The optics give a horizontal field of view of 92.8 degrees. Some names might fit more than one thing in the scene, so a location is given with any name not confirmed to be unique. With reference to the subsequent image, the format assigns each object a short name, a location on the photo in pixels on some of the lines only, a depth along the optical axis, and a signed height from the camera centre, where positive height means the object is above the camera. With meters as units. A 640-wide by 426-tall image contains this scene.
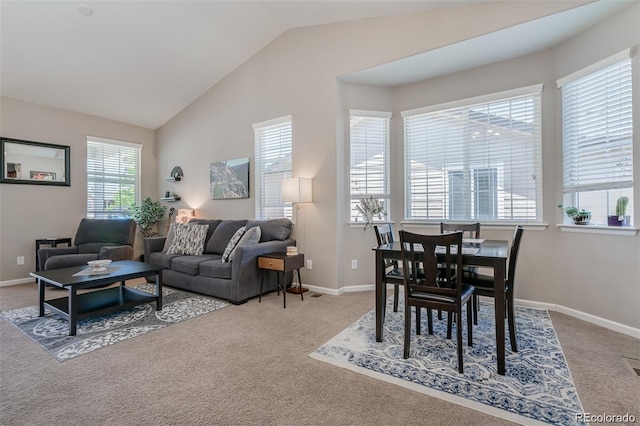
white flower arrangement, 4.16 +0.04
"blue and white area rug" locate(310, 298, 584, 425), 1.74 -1.10
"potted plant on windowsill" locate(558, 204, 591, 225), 3.06 -0.05
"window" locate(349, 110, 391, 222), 4.30 +0.76
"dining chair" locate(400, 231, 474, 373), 2.09 -0.55
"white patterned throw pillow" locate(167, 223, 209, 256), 4.52 -0.41
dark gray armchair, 4.20 -0.51
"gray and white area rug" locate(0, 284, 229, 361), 2.51 -1.07
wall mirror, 4.56 +0.80
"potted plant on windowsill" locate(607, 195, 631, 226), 2.76 -0.04
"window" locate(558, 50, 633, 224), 2.76 +0.72
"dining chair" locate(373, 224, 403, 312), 2.72 -0.57
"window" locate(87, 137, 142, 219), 5.49 +0.68
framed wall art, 5.02 +0.57
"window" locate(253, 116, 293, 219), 4.64 +0.75
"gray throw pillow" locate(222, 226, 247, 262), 3.86 -0.40
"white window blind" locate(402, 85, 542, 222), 3.50 +0.66
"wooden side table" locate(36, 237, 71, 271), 4.69 -0.44
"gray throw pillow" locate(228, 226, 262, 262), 3.82 -0.33
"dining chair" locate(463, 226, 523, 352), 2.36 -0.62
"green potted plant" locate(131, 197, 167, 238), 5.91 -0.03
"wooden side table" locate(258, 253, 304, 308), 3.57 -0.61
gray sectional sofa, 3.61 -0.63
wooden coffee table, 2.71 -0.89
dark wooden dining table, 2.08 -0.43
